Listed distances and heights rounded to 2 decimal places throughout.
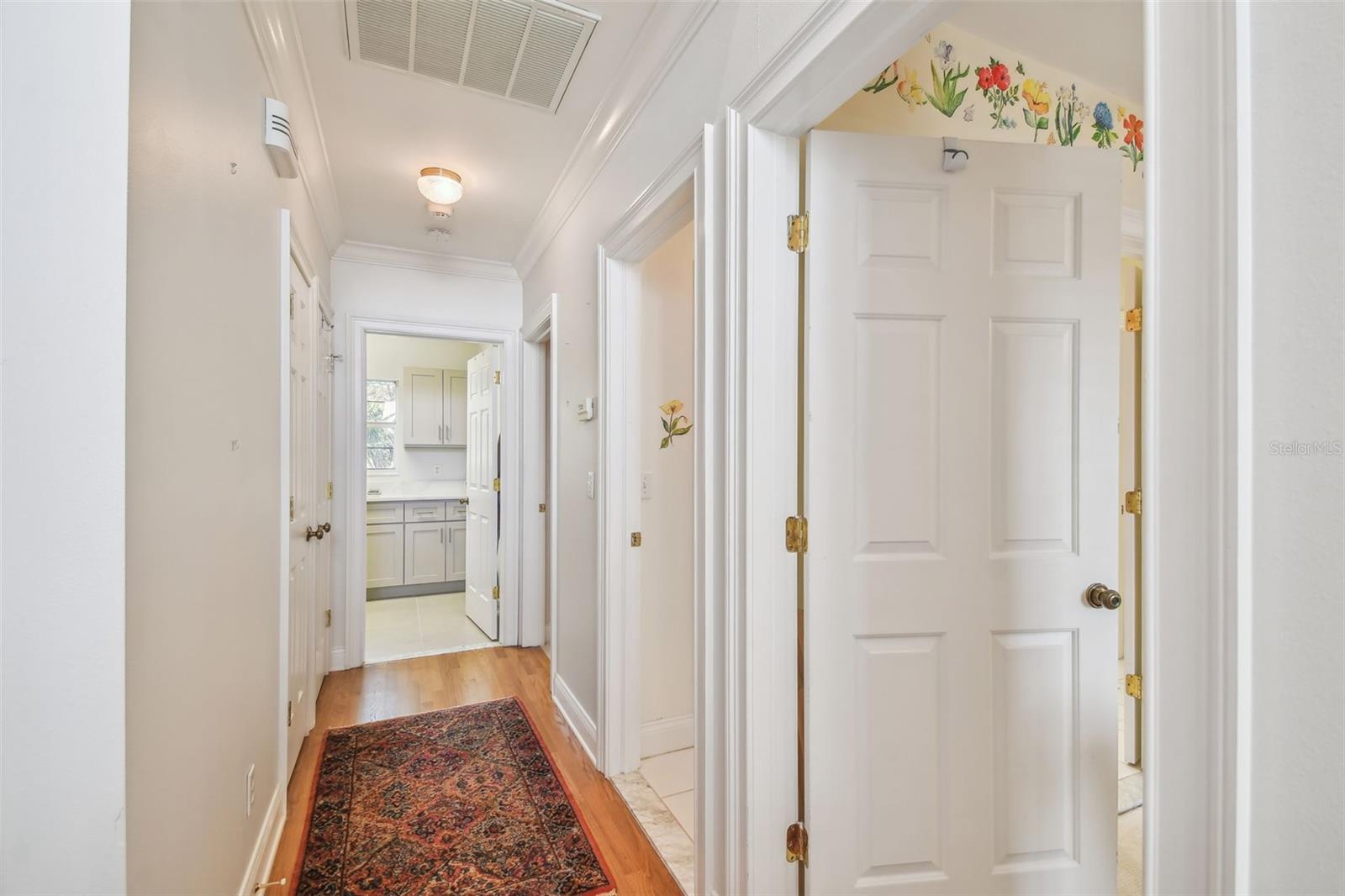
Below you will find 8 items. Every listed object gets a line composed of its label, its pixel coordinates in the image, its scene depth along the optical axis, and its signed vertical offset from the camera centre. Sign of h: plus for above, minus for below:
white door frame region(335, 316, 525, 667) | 3.42 -0.13
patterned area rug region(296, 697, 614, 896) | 1.69 -1.28
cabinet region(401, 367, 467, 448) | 5.25 +0.40
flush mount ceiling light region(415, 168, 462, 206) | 2.57 +1.21
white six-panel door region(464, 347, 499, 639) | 3.85 -0.32
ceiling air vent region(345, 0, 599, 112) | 1.64 +1.28
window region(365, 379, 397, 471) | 5.20 +0.24
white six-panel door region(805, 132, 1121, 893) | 1.33 -0.16
